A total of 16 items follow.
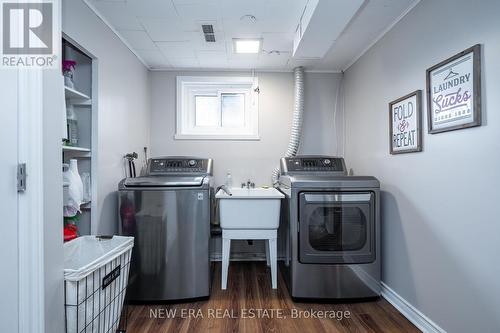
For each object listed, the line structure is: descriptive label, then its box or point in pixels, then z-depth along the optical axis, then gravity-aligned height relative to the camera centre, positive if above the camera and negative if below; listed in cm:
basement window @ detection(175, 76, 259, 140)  281 +71
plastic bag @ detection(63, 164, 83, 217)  150 -16
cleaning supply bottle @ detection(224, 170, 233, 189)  275 -16
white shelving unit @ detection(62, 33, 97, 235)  174 +34
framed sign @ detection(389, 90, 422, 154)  163 +31
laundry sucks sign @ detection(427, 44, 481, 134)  122 +41
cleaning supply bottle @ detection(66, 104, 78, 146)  165 +30
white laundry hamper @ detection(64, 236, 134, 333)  107 -55
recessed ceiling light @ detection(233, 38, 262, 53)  218 +113
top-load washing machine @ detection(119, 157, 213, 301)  188 -52
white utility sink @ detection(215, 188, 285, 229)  203 -37
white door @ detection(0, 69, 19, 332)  89 -13
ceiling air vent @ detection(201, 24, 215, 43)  196 +113
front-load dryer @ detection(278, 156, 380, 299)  190 -55
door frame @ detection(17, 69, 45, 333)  90 -14
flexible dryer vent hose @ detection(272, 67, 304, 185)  265 +56
